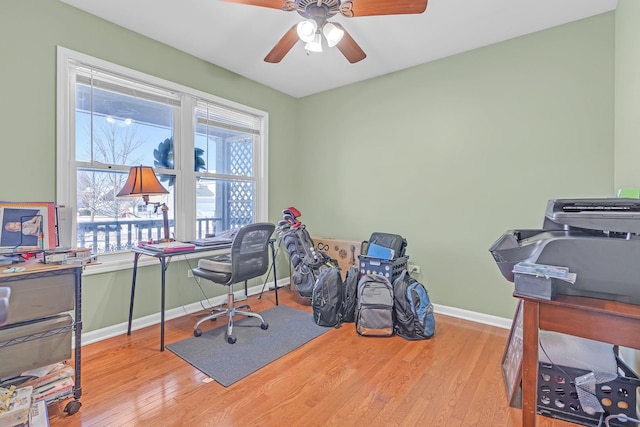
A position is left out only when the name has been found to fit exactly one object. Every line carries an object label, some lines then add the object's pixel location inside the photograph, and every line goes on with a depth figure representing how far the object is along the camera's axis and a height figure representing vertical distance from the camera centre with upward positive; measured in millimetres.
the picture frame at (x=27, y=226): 1622 -93
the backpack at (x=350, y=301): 2859 -869
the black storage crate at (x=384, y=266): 2838 -532
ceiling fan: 1781 +1270
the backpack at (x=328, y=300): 2768 -838
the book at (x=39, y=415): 1385 -997
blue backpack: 2494 -858
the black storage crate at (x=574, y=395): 1493 -967
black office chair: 2498 -471
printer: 1152 -146
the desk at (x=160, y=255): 2307 -375
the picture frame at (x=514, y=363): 1682 -946
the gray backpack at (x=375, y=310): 2553 -858
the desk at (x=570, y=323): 1103 -441
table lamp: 2396 +214
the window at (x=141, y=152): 2363 +560
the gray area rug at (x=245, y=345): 2055 -1081
